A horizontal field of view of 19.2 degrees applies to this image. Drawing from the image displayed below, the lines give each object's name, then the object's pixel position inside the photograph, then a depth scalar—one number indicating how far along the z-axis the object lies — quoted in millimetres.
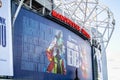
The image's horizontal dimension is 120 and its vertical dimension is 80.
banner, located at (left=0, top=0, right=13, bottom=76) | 21359
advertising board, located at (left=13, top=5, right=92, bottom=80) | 25284
